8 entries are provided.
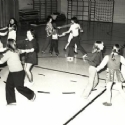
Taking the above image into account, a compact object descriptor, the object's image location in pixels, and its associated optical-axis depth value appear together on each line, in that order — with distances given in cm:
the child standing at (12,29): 893
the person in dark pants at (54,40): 1018
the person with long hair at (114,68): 566
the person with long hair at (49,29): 1001
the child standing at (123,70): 592
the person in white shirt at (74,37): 961
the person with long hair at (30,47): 682
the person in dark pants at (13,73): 562
